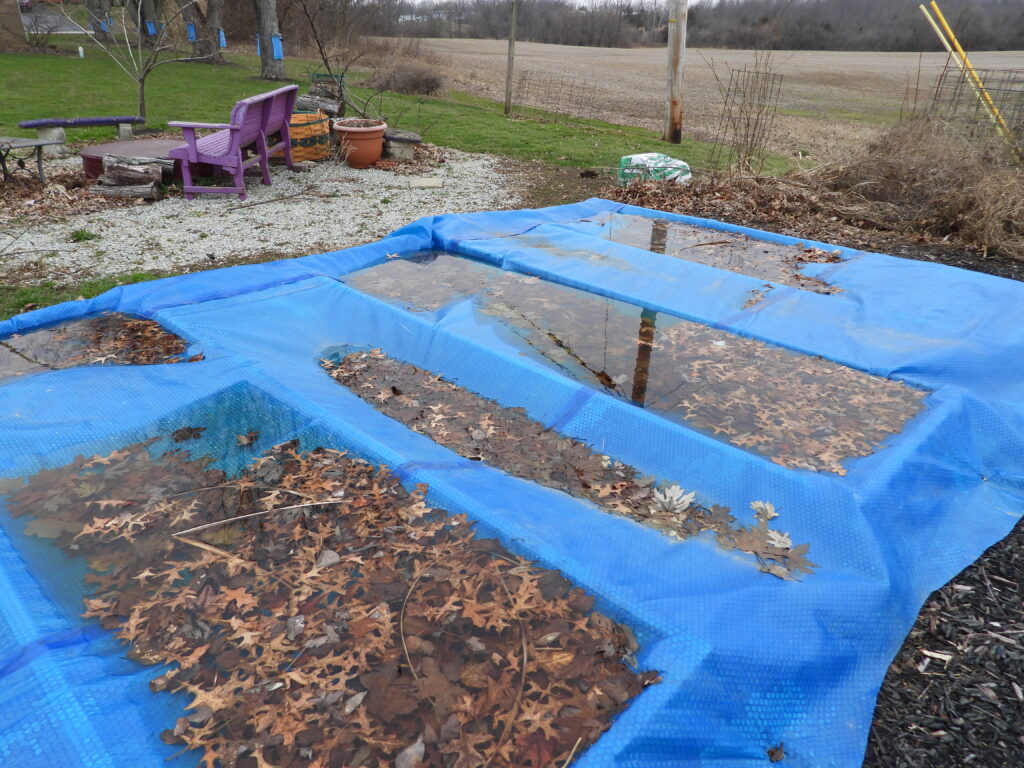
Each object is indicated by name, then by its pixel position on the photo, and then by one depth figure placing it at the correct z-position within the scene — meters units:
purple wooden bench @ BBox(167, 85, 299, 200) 6.91
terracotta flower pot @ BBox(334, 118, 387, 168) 8.98
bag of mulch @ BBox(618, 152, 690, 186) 8.18
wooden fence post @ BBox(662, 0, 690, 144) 11.02
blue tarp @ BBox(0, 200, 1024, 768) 1.82
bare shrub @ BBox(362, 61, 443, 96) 16.64
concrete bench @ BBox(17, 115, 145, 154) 7.98
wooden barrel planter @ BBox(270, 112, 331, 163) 8.94
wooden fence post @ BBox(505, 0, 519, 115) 13.13
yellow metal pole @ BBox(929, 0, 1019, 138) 7.15
